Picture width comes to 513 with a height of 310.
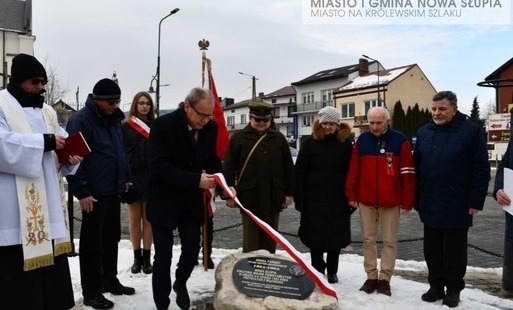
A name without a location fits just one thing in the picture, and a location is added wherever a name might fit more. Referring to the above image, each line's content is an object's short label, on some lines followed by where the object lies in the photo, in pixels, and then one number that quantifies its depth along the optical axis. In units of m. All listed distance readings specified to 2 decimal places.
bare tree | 32.98
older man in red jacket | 4.86
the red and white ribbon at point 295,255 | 4.09
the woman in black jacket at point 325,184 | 5.21
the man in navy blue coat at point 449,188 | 4.58
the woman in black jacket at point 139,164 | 5.56
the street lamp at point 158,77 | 23.87
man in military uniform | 5.12
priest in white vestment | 3.38
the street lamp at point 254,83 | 27.95
